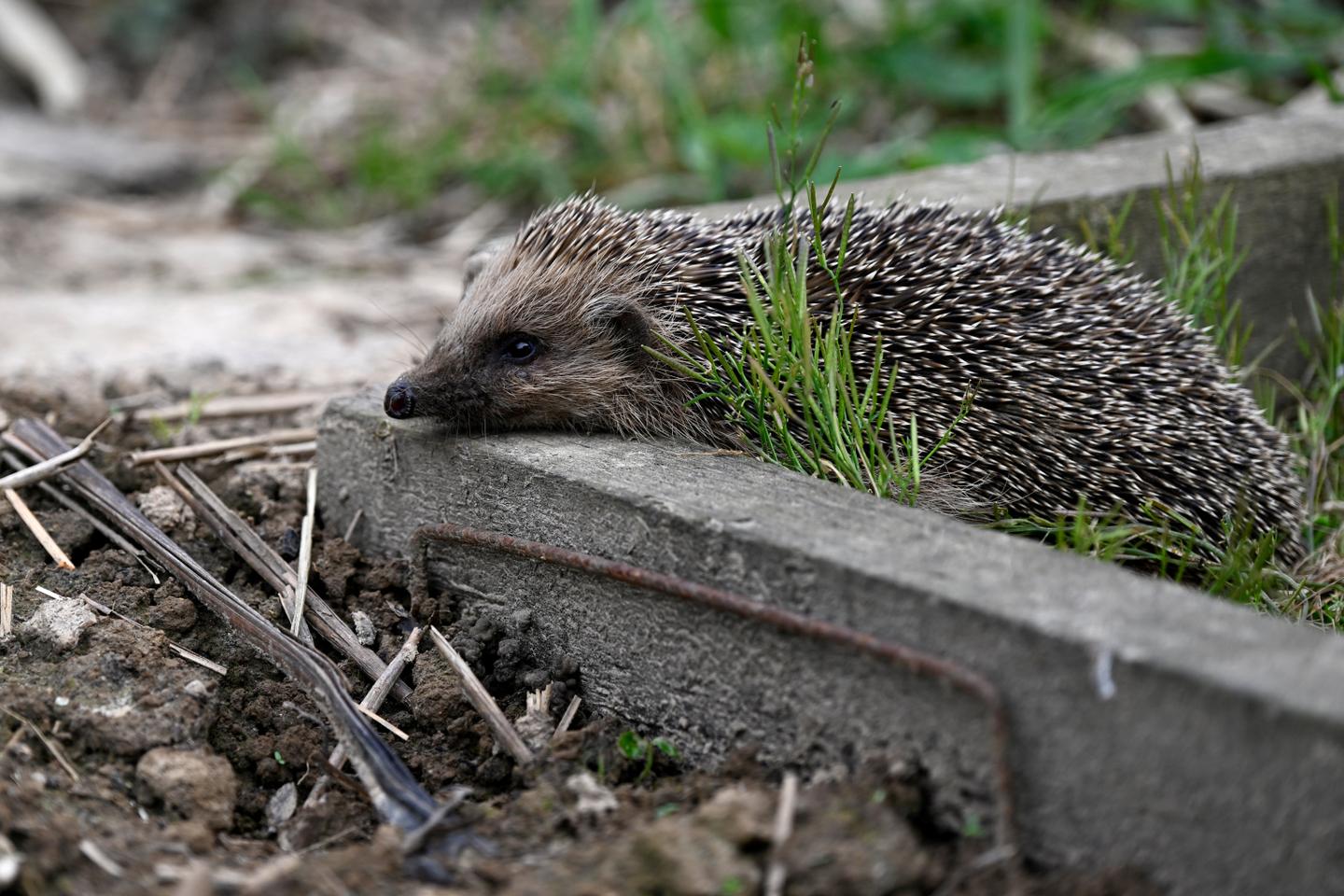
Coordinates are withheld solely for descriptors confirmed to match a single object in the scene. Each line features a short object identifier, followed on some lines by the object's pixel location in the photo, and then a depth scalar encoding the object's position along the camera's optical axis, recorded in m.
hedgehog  3.82
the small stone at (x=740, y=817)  2.61
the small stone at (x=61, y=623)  3.39
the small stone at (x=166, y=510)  3.96
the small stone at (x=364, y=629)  3.68
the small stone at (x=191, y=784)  3.00
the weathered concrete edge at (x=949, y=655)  2.37
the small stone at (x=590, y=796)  2.89
